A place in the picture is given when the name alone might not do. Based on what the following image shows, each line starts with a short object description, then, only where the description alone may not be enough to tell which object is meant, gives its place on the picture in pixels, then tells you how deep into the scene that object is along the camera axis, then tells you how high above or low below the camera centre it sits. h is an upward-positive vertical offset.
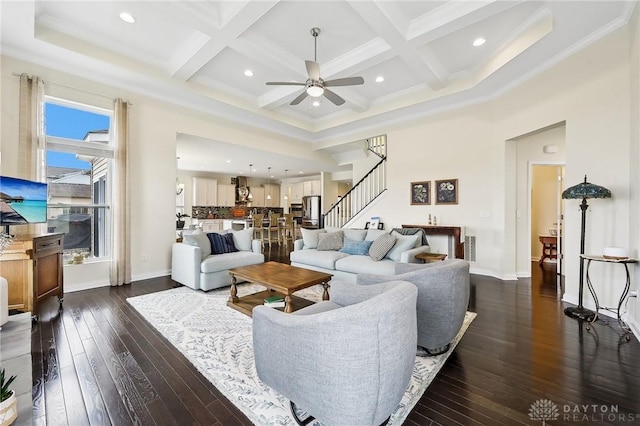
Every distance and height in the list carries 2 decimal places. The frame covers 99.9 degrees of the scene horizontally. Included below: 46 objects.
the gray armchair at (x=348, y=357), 1.28 -0.74
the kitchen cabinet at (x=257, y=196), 12.40 +0.73
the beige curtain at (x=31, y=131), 3.56 +1.08
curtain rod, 3.60 +1.85
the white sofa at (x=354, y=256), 3.97 -0.74
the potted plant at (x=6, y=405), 1.39 -1.03
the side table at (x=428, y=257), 4.02 -0.67
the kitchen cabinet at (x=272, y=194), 12.88 +0.87
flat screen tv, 2.80 +0.10
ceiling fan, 3.40 +1.70
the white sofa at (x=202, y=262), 4.06 -0.81
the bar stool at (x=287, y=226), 9.16 -0.49
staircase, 7.13 +0.56
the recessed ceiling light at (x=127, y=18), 3.31 +2.43
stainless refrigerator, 10.92 -0.01
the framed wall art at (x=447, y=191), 5.51 +0.45
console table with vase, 5.13 -0.43
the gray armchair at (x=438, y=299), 2.18 -0.71
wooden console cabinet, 2.87 -0.65
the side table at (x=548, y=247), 6.13 -0.78
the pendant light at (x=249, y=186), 12.09 +1.14
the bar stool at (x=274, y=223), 8.81 -0.38
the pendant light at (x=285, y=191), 12.54 +1.01
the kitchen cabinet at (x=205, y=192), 10.52 +0.79
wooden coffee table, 2.98 -0.81
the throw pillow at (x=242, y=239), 4.98 -0.51
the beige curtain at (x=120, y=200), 4.35 +0.18
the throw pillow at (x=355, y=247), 4.62 -0.61
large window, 4.05 +0.56
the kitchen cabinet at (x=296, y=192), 12.34 +0.92
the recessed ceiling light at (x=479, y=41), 3.80 +2.45
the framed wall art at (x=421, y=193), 5.90 +0.44
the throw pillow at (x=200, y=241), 4.36 -0.48
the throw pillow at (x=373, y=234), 4.74 -0.39
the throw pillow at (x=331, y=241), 5.00 -0.54
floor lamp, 3.06 +0.18
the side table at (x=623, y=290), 2.74 -0.81
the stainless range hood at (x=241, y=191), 11.93 +0.91
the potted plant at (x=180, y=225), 7.16 -0.37
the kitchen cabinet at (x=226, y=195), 11.29 +0.72
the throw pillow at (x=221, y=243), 4.64 -0.56
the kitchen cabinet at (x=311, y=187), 11.60 +1.08
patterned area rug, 1.74 -1.24
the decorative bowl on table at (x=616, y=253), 2.81 -0.42
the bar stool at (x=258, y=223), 8.41 -0.36
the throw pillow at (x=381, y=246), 4.19 -0.54
